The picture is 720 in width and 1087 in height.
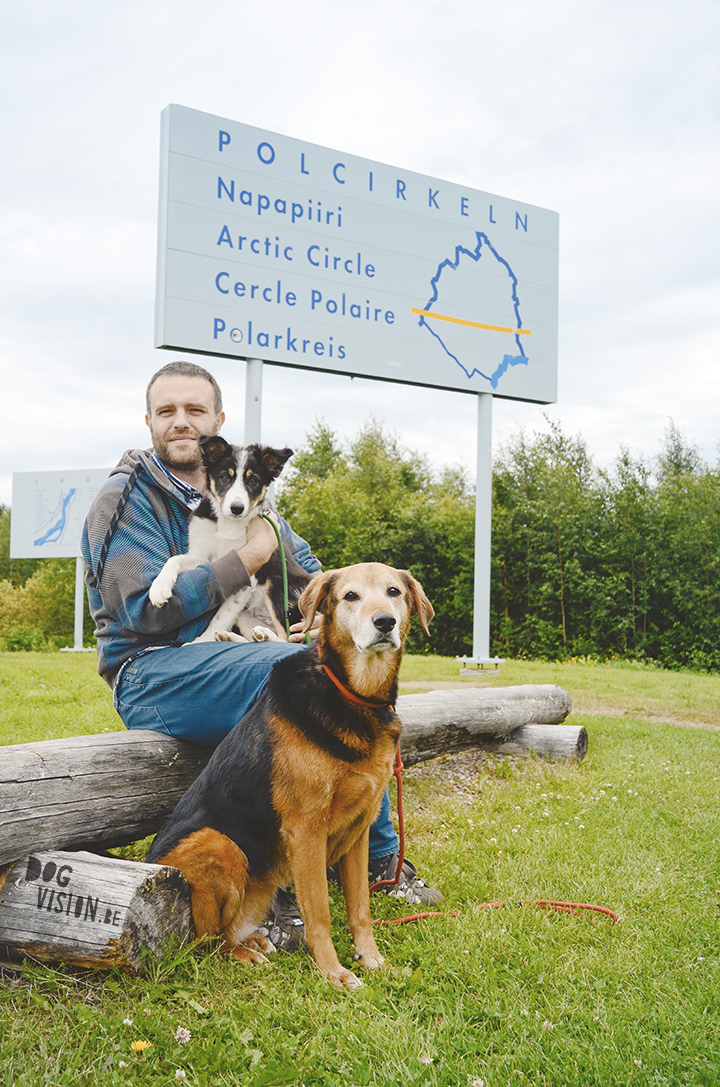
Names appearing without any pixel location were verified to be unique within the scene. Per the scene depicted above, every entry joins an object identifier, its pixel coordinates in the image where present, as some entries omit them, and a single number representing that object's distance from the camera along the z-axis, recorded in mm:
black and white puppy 3275
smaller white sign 16234
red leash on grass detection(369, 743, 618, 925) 2990
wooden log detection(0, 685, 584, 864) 2637
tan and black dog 2531
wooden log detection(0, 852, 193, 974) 2338
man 3092
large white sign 7203
